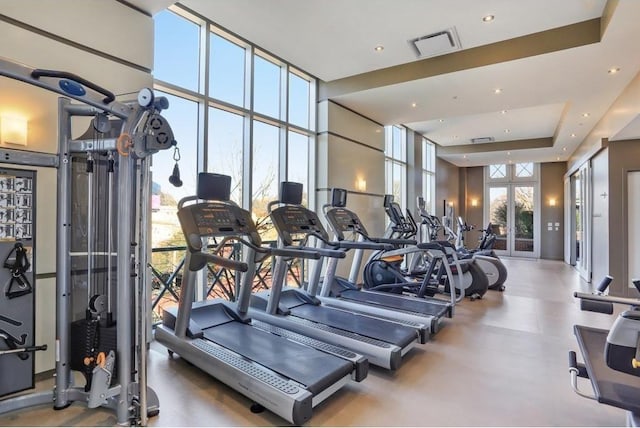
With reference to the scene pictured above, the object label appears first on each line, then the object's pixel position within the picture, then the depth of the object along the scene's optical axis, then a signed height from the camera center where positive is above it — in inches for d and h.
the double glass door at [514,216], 506.6 +3.1
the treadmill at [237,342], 91.5 -44.2
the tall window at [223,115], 163.5 +58.9
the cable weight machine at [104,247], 86.1 -8.8
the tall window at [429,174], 425.7 +56.7
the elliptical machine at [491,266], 259.3 -37.2
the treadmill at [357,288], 173.6 -40.0
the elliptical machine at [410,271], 220.5 -37.0
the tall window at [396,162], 355.9 +59.7
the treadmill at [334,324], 121.3 -45.7
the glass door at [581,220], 319.0 -2.0
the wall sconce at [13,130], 101.7 +26.0
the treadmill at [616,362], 69.9 -31.9
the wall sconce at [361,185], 283.1 +27.6
